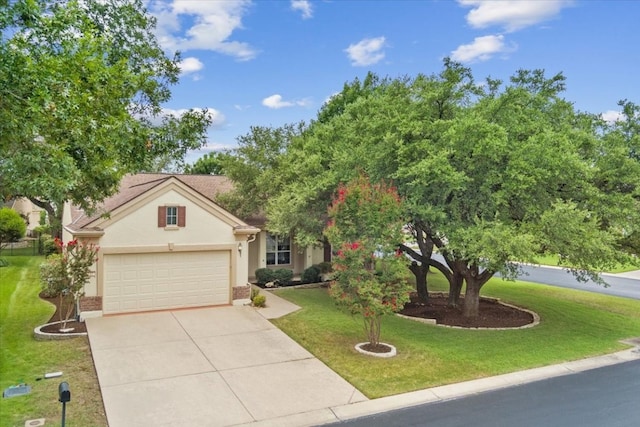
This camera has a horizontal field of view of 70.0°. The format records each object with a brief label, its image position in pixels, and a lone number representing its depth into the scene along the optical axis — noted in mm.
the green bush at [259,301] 16266
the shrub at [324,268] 22845
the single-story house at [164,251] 14695
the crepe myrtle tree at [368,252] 11430
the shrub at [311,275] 22250
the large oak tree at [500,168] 12258
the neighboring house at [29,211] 47156
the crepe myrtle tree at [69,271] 13008
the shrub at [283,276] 21234
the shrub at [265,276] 21125
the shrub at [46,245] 26947
